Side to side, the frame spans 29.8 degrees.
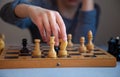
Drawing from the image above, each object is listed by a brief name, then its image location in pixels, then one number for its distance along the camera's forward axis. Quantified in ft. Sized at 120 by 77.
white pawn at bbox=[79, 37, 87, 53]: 4.02
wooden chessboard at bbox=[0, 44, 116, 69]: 3.33
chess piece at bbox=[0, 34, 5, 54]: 4.02
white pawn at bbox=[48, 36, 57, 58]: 3.51
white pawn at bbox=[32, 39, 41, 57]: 3.65
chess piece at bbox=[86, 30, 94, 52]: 4.19
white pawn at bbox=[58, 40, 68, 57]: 3.66
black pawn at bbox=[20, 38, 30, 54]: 3.88
